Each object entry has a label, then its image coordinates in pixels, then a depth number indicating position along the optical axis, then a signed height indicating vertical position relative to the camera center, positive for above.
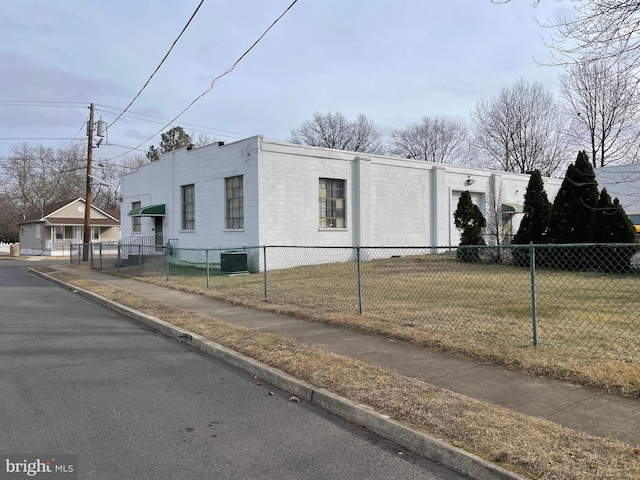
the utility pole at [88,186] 27.34 +3.27
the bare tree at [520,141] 40.38 +8.38
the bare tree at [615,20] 6.19 +2.89
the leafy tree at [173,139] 57.78 +12.54
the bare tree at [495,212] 23.44 +1.35
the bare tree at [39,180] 61.34 +8.44
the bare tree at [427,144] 55.91 +11.46
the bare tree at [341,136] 59.22 +13.02
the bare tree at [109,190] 66.44 +7.91
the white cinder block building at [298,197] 19.73 +2.06
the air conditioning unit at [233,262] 17.81 -0.83
